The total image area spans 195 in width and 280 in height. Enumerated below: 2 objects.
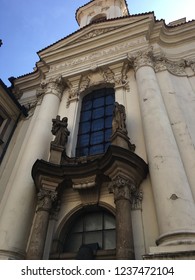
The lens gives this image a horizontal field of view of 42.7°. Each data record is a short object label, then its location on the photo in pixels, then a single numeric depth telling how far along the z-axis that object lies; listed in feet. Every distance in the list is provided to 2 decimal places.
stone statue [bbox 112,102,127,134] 20.29
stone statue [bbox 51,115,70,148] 22.48
